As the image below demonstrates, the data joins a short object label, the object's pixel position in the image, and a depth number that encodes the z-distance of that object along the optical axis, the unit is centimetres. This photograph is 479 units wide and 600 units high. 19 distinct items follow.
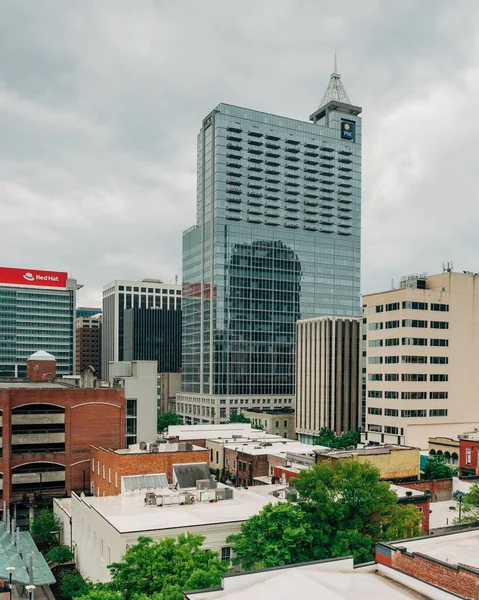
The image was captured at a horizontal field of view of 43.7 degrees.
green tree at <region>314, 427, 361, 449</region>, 13438
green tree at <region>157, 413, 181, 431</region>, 18386
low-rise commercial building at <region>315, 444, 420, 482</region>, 7362
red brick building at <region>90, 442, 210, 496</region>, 6531
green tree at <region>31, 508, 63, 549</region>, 7462
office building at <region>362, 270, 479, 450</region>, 12156
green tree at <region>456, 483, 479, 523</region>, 5066
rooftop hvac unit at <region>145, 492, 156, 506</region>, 5697
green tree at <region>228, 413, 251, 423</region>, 18525
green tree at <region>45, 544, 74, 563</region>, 6550
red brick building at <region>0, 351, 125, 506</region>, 9362
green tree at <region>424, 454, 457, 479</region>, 9075
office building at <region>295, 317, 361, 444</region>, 16238
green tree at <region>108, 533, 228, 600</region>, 3666
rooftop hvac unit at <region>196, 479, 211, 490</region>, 6206
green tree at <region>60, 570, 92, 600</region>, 5491
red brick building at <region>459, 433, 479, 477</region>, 9294
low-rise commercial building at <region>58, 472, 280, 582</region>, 4866
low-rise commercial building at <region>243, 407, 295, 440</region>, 18362
